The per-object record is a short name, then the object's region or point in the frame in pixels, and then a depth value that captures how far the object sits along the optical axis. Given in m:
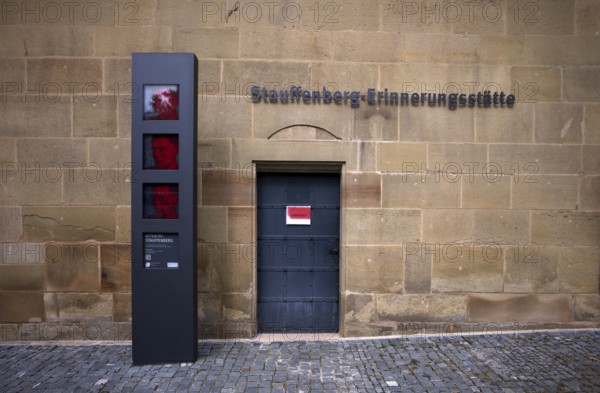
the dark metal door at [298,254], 5.44
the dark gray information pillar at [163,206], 4.29
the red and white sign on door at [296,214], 5.42
